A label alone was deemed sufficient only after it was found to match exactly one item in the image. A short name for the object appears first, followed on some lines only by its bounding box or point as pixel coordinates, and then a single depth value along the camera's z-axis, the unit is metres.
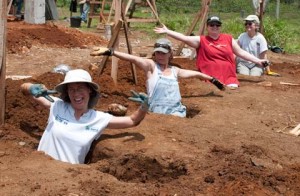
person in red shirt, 8.44
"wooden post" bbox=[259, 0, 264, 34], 11.50
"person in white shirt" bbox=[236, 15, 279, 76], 9.70
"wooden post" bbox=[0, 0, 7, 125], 4.73
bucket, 18.43
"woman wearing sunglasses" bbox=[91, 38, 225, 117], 6.45
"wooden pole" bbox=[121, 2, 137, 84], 7.31
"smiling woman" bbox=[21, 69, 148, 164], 4.53
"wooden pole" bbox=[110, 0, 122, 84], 7.29
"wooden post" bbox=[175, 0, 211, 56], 10.51
